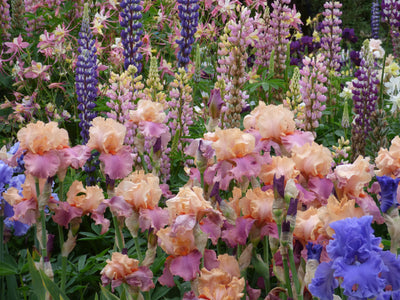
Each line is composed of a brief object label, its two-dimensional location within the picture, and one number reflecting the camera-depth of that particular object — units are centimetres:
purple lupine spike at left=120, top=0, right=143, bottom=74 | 290
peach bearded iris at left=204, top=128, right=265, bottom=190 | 186
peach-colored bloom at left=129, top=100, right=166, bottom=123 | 208
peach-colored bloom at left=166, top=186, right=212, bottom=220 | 173
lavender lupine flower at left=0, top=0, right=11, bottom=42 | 436
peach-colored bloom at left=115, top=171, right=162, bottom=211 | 180
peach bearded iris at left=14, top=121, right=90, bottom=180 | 186
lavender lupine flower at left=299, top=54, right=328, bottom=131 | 258
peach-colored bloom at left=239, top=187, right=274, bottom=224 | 183
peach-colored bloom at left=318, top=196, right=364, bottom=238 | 168
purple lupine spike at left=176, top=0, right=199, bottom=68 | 303
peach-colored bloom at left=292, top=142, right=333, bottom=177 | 186
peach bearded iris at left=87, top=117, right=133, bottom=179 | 191
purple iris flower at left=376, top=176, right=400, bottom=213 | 167
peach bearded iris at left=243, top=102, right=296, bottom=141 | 194
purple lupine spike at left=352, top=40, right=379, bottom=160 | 251
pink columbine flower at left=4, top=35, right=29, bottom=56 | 343
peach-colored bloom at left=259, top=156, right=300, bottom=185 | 183
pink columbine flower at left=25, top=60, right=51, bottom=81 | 321
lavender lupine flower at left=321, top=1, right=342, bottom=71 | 378
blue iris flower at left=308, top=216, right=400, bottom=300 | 154
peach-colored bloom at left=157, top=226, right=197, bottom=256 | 176
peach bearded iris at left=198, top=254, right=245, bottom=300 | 173
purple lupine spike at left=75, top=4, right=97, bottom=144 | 267
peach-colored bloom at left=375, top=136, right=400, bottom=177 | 184
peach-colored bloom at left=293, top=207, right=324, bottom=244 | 173
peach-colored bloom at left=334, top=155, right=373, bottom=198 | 181
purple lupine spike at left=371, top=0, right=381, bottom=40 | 703
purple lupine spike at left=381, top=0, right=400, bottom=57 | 425
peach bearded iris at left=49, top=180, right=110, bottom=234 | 190
